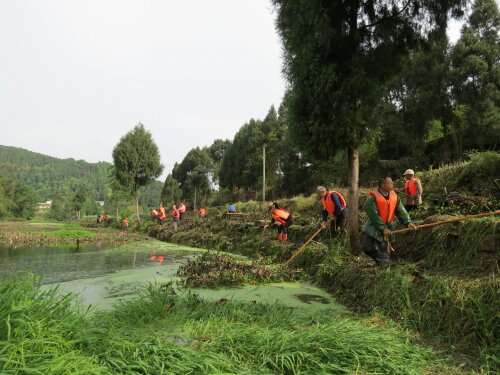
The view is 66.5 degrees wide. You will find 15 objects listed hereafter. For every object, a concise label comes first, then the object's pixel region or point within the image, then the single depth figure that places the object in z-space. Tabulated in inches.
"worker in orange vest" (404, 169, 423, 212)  346.9
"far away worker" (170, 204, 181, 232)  850.1
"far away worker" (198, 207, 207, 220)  895.9
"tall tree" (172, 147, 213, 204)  1926.7
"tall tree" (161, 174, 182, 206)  2478.3
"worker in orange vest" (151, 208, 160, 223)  1067.1
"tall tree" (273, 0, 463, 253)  291.6
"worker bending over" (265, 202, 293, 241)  426.0
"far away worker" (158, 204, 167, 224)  1028.5
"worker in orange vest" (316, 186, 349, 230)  351.9
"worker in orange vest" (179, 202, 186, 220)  915.4
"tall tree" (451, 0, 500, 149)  812.6
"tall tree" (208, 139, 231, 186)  2391.7
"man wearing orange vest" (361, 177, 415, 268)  243.9
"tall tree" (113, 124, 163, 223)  1286.9
